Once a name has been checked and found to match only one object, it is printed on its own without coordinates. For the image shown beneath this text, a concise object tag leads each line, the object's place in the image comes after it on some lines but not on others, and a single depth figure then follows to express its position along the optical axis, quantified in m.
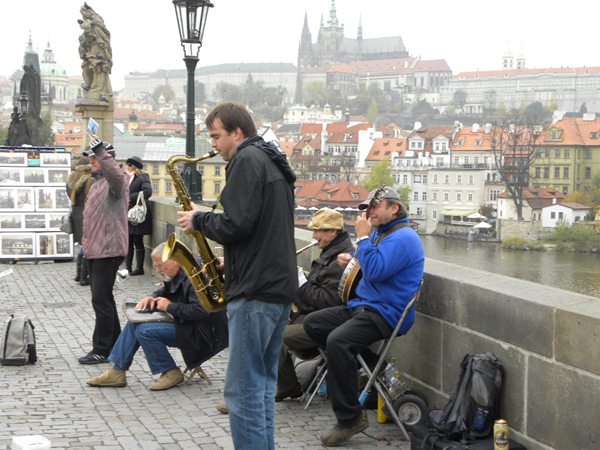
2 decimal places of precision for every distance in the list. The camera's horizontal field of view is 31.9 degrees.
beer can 4.54
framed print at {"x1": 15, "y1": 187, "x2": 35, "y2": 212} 13.80
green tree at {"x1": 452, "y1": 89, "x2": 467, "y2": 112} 186.00
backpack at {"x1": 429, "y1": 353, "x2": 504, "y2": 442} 4.66
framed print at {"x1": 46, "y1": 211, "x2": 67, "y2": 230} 13.87
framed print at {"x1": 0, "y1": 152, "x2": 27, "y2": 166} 13.70
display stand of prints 13.79
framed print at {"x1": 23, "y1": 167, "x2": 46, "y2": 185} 13.77
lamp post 11.61
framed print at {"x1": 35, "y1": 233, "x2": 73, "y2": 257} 13.84
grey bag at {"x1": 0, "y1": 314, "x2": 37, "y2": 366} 6.92
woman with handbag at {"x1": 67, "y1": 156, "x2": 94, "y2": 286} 10.82
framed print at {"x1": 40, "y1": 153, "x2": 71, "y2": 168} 13.86
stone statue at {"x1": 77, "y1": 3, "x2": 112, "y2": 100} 17.59
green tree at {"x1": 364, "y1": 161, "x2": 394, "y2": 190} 98.31
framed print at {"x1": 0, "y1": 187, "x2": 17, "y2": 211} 13.75
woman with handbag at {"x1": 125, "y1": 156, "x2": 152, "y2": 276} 11.26
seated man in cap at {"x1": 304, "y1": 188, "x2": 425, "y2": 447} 5.12
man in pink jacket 7.04
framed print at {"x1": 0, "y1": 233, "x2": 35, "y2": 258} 13.84
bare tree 70.50
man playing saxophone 4.03
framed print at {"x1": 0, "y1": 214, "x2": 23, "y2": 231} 13.84
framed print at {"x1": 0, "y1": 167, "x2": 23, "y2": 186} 13.68
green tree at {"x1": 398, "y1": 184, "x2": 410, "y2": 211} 87.56
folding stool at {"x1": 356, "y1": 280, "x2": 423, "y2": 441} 5.16
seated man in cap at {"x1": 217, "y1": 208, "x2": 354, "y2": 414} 5.85
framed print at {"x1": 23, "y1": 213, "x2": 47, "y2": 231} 13.87
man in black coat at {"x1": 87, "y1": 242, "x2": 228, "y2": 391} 6.24
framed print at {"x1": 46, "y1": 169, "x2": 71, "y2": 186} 13.86
